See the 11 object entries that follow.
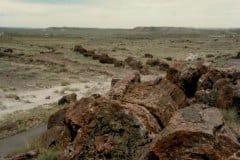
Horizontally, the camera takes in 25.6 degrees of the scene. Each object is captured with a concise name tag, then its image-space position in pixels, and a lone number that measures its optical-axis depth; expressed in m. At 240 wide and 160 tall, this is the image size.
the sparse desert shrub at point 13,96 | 34.33
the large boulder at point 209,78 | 18.83
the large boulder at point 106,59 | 63.62
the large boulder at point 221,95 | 16.75
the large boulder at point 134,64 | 59.08
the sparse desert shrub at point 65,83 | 43.19
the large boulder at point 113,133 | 10.79
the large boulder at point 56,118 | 17.78
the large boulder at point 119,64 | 60.25
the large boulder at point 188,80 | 20.02
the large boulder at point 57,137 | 13.38
